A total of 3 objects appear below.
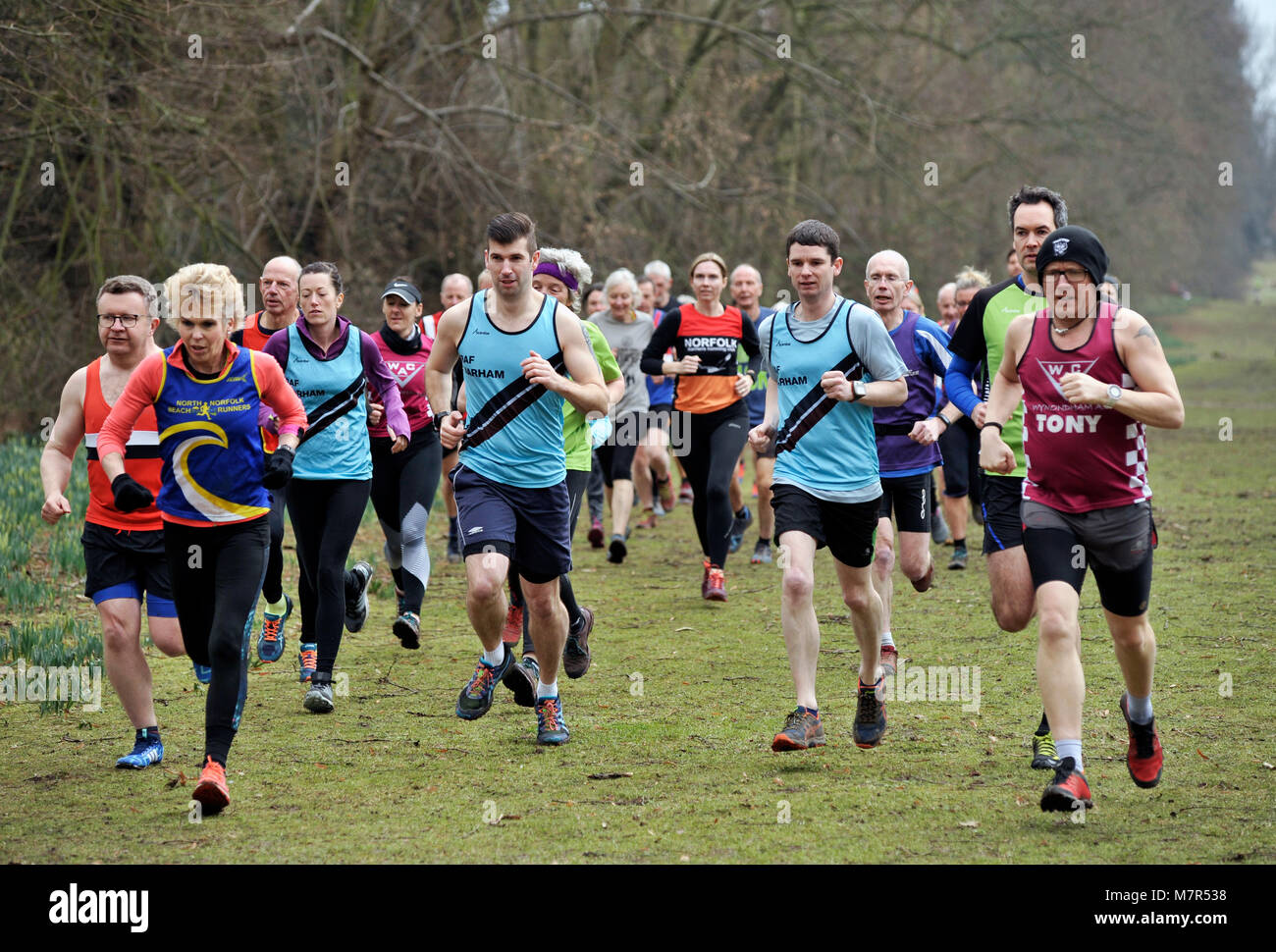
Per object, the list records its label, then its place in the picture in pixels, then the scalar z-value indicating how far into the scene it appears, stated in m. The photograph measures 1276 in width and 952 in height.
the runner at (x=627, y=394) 12.23
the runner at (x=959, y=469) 11.66
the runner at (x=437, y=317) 10.45
